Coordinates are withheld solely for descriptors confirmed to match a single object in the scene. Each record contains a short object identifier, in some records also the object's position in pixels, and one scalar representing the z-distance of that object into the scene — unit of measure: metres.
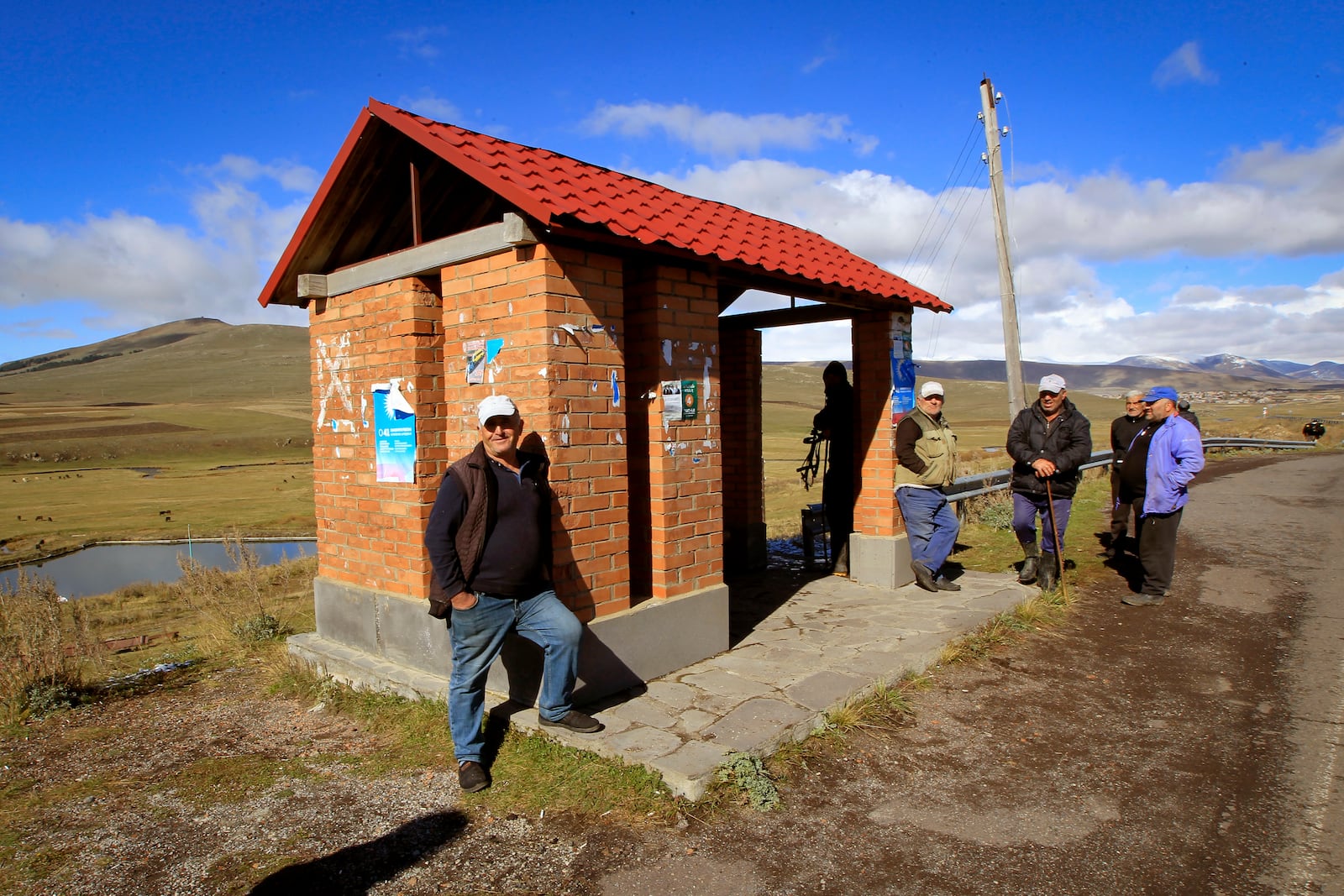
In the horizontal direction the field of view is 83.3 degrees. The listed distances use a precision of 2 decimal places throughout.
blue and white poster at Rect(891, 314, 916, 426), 7.30
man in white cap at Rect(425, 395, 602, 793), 3.79
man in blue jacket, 6.48
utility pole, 13.09
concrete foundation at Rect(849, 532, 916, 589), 7.15
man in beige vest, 6.77
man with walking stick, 6.69
